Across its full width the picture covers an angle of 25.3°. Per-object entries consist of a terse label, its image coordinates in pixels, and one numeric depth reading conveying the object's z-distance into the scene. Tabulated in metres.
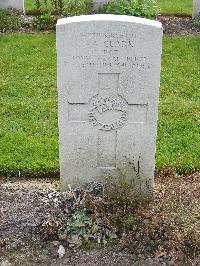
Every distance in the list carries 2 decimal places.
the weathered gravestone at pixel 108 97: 3.56
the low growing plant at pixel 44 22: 8.44
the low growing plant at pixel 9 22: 8.35
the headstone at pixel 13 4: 9.00
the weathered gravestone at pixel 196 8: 8.81
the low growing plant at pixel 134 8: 7.87
